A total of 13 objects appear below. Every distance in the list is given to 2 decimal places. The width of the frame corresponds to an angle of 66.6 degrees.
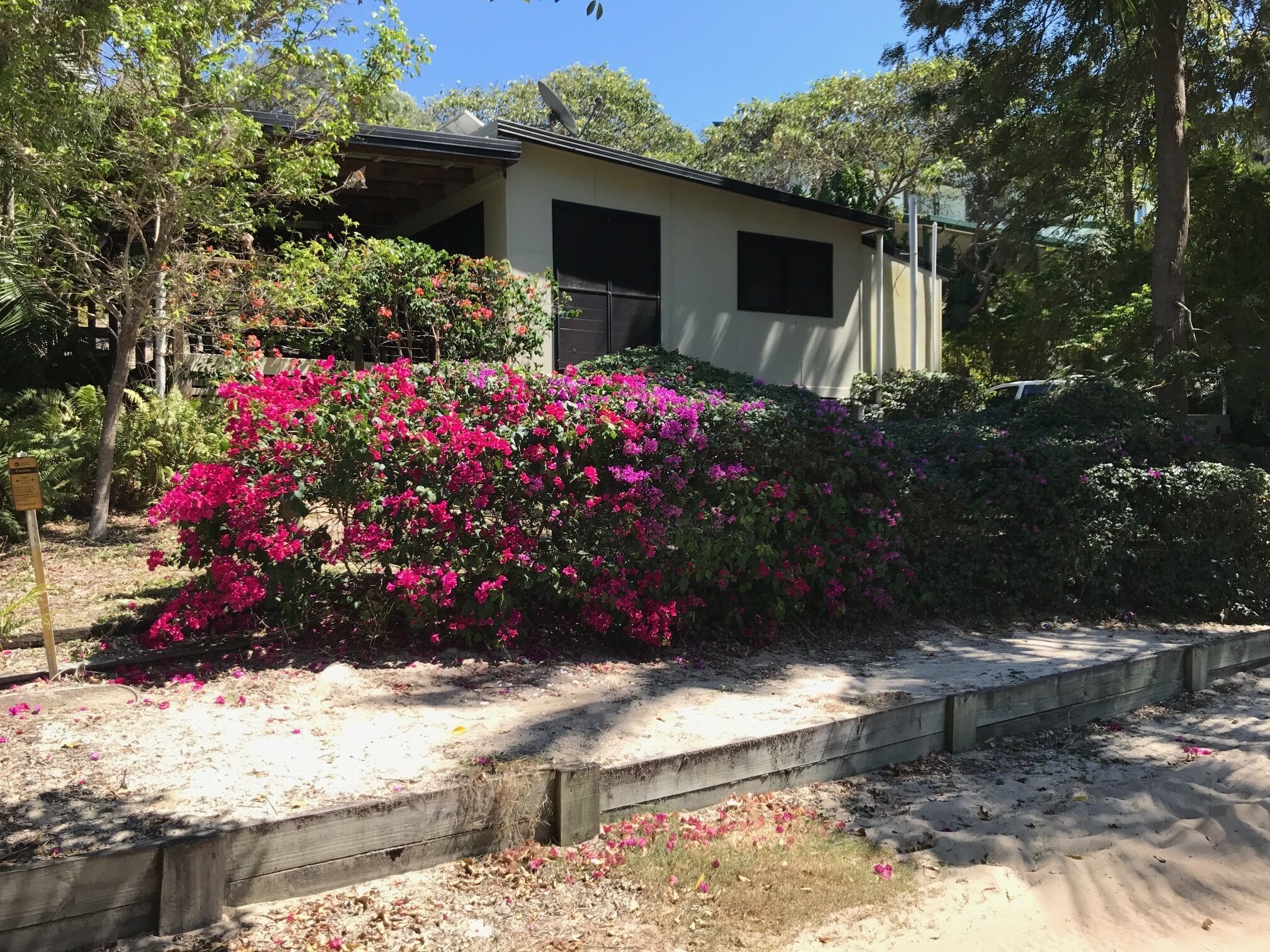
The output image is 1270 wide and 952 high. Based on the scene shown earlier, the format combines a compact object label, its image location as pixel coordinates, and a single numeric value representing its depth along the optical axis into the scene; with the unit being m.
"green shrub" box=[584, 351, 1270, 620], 7.95
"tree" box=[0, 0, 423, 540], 7.47
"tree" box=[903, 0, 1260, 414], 11.12
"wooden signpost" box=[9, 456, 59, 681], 4.90
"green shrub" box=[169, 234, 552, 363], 9.20
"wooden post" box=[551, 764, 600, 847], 3.93
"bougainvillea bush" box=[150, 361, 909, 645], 5.48
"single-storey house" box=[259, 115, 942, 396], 12.76
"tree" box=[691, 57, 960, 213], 27.81
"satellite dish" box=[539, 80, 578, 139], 16.72
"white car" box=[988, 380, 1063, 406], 17.17
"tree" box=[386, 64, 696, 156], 37.44
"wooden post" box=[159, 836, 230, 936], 3.18
